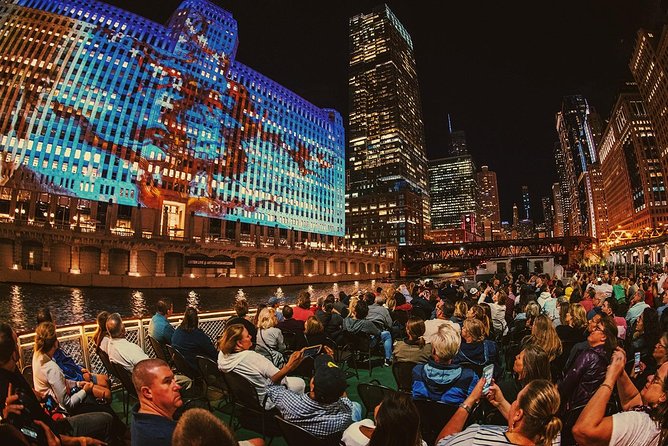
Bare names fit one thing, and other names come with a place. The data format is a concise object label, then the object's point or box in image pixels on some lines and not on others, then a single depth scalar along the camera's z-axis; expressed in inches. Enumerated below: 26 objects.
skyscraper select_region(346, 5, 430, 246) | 7229.3
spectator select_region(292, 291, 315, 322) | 406.0
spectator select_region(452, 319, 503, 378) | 226.8
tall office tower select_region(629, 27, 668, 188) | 4087.1
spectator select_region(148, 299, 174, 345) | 315.0
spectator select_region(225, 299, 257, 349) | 323.3
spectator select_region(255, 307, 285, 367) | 288.1
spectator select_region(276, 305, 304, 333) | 360.5
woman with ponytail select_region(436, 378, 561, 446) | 100.7
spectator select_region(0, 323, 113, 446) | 129.7
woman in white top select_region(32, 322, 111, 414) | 187.0
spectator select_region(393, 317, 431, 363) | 245.1
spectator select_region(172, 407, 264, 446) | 76.4
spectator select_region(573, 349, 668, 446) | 115.6
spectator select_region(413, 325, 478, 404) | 170.9
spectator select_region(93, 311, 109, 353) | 281.6
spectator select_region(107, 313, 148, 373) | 242.4
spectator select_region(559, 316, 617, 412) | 176.9
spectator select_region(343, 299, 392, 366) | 359.9
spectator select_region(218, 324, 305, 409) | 202.1
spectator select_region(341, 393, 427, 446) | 95.4
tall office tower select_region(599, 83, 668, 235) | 5201.8
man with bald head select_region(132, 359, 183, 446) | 119.3
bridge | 3831.2
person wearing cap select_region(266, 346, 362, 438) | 145.6
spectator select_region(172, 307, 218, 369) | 269.6
